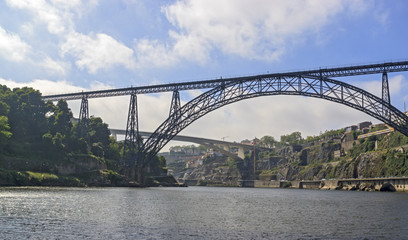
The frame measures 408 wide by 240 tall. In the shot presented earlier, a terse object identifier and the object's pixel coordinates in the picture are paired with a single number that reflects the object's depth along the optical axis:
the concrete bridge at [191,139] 175.25
